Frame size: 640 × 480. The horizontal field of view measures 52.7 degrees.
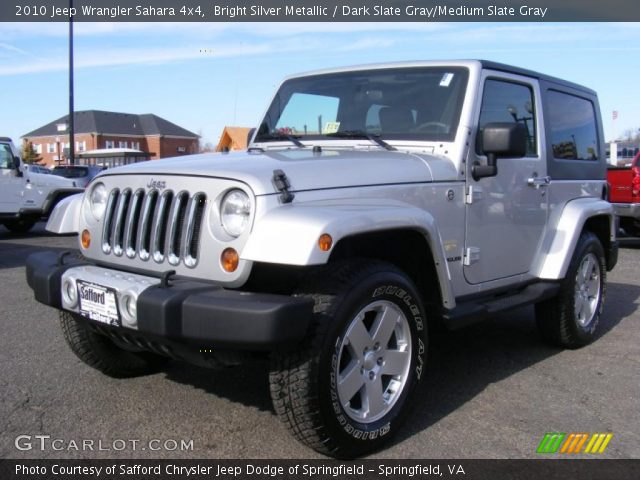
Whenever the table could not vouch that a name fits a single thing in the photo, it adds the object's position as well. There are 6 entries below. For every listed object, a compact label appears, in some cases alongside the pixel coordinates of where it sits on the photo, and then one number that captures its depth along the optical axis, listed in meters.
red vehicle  10.52
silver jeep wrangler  2.69
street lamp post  22.28
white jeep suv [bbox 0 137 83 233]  13.03
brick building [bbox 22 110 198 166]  84.19
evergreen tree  75.19
